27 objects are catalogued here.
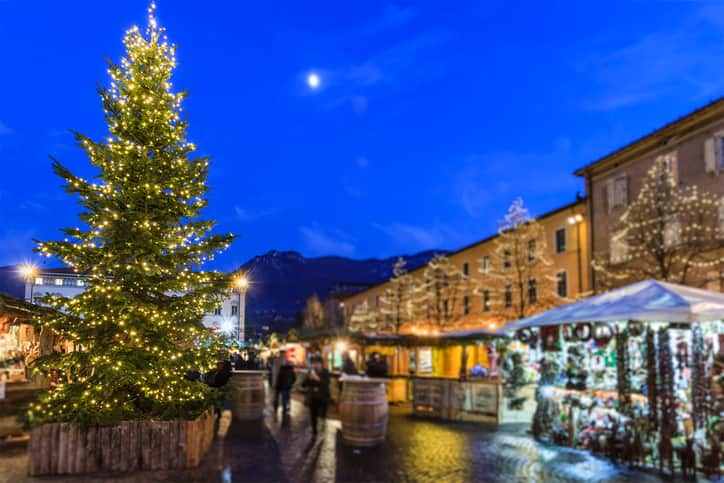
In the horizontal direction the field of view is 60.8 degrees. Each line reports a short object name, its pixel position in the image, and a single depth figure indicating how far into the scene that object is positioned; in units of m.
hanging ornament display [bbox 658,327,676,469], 10.92
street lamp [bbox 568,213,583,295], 32.07
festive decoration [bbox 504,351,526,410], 17.41
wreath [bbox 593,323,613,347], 13.02
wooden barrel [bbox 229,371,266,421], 16.69
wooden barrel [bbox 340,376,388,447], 12.83
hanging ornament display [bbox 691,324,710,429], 11.26
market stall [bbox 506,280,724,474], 11.23
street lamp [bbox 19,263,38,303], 9.75
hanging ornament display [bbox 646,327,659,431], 11.59
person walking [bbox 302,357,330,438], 14.55
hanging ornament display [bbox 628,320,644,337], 12.32
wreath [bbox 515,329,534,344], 15.53
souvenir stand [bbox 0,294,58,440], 11.17
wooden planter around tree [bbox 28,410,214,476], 9.01
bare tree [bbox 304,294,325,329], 68.00
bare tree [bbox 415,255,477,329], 45.02
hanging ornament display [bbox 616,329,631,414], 12.32
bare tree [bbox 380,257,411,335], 52.59
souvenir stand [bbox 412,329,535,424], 17.44
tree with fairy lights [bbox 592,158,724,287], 24.09
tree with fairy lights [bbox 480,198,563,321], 34.78
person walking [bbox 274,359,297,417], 18.09
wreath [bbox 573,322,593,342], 13.44
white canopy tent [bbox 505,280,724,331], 11.38
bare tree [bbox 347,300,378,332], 59.15
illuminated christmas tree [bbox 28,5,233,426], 9.43
